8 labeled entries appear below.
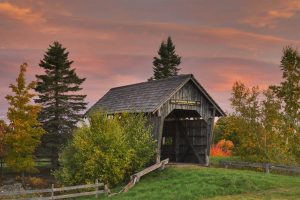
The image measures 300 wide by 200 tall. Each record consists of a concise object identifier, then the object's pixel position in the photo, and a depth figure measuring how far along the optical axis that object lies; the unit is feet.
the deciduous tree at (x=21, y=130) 136.05
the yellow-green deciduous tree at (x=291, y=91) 136.85
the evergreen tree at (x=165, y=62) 205.87
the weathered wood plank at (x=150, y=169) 102.24
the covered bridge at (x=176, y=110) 113.60
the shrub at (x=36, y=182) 137.21
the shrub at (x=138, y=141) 108.47
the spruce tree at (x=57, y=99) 157.89
